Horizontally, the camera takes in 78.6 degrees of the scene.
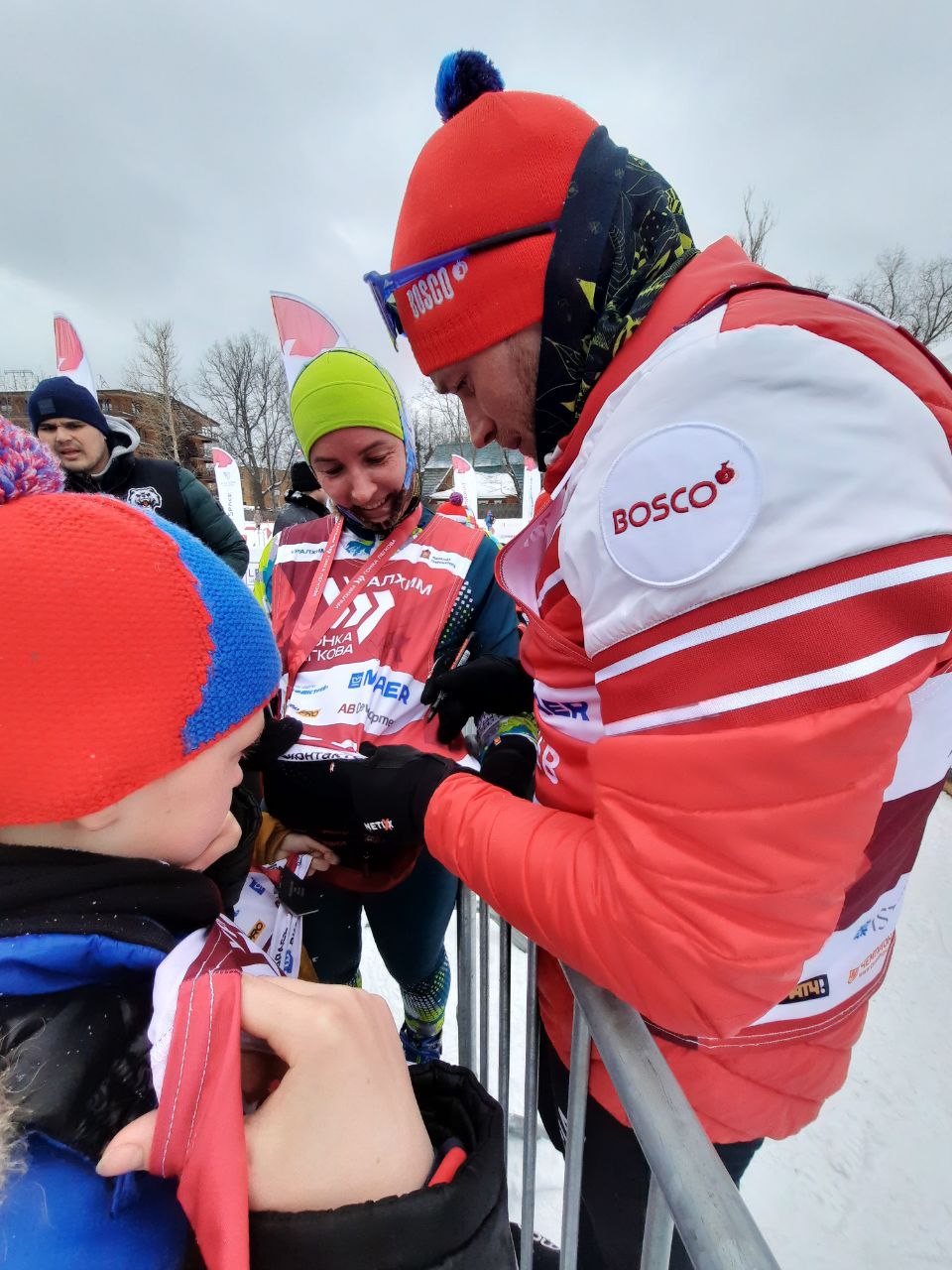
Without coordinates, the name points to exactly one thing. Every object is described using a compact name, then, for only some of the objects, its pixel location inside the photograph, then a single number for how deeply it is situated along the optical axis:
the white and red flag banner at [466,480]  15.68
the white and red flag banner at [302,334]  2.33
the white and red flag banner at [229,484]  13.37
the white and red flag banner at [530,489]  14.57
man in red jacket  0.62
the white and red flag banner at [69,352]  4.64
